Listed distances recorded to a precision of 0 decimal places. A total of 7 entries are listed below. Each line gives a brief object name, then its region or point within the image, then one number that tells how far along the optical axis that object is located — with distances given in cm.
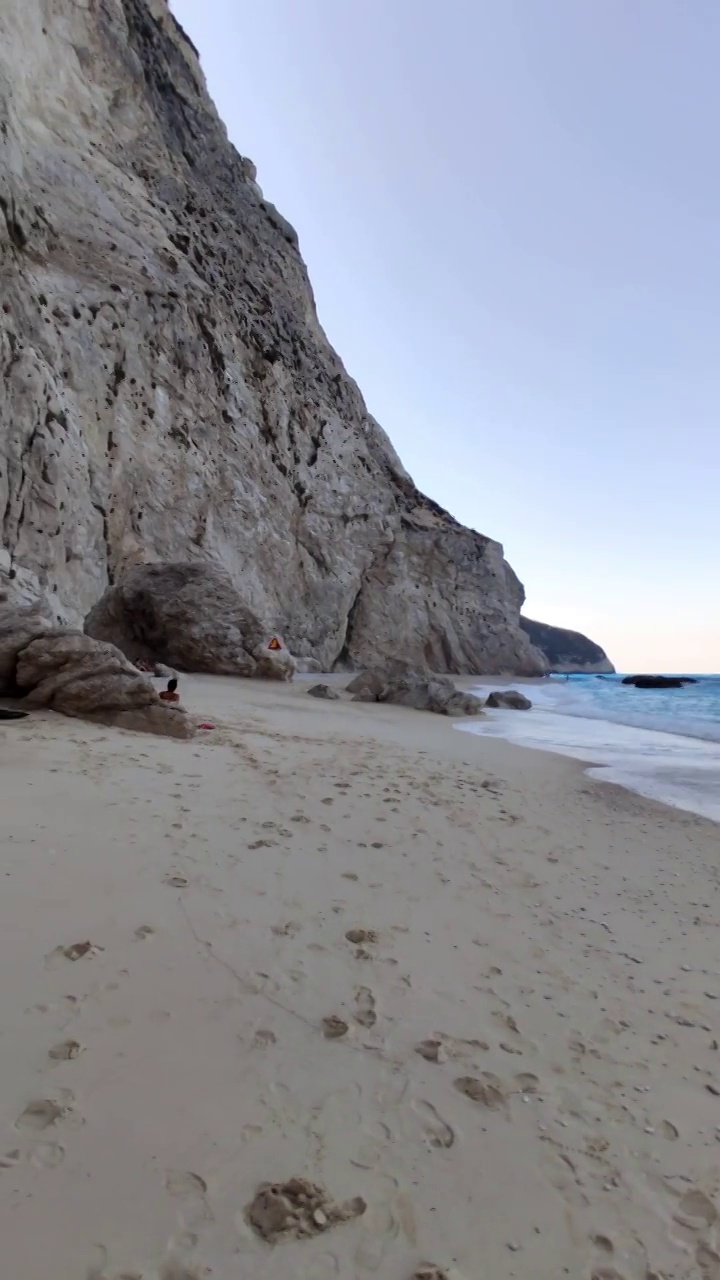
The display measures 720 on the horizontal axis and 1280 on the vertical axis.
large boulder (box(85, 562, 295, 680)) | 1897
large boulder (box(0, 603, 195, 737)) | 732
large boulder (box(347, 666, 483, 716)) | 1642
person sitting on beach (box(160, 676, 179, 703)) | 902
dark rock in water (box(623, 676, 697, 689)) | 5772
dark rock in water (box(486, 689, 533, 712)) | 2069
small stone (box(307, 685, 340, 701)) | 1606
